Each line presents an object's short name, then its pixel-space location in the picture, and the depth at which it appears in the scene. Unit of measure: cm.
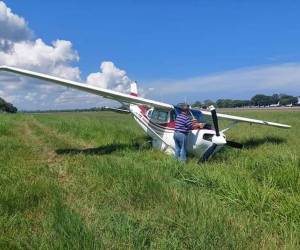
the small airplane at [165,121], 1076
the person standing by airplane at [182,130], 1130
